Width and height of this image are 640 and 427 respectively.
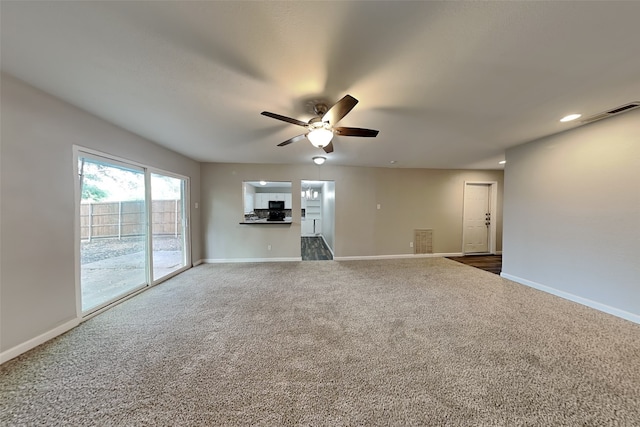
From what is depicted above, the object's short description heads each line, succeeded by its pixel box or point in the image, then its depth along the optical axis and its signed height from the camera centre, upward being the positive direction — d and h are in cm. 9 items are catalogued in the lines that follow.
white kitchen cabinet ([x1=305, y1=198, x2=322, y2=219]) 957 -4
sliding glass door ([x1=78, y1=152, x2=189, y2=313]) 252 -30
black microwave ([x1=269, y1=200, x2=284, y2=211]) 799 +18
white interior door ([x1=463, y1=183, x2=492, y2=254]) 582 -20
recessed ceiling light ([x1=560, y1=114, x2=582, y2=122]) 249 +113
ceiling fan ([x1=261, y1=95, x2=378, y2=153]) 189 +83
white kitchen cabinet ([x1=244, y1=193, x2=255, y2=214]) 711 +19
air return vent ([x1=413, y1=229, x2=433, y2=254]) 562 -82
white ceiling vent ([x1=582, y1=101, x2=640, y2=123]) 226 +114
